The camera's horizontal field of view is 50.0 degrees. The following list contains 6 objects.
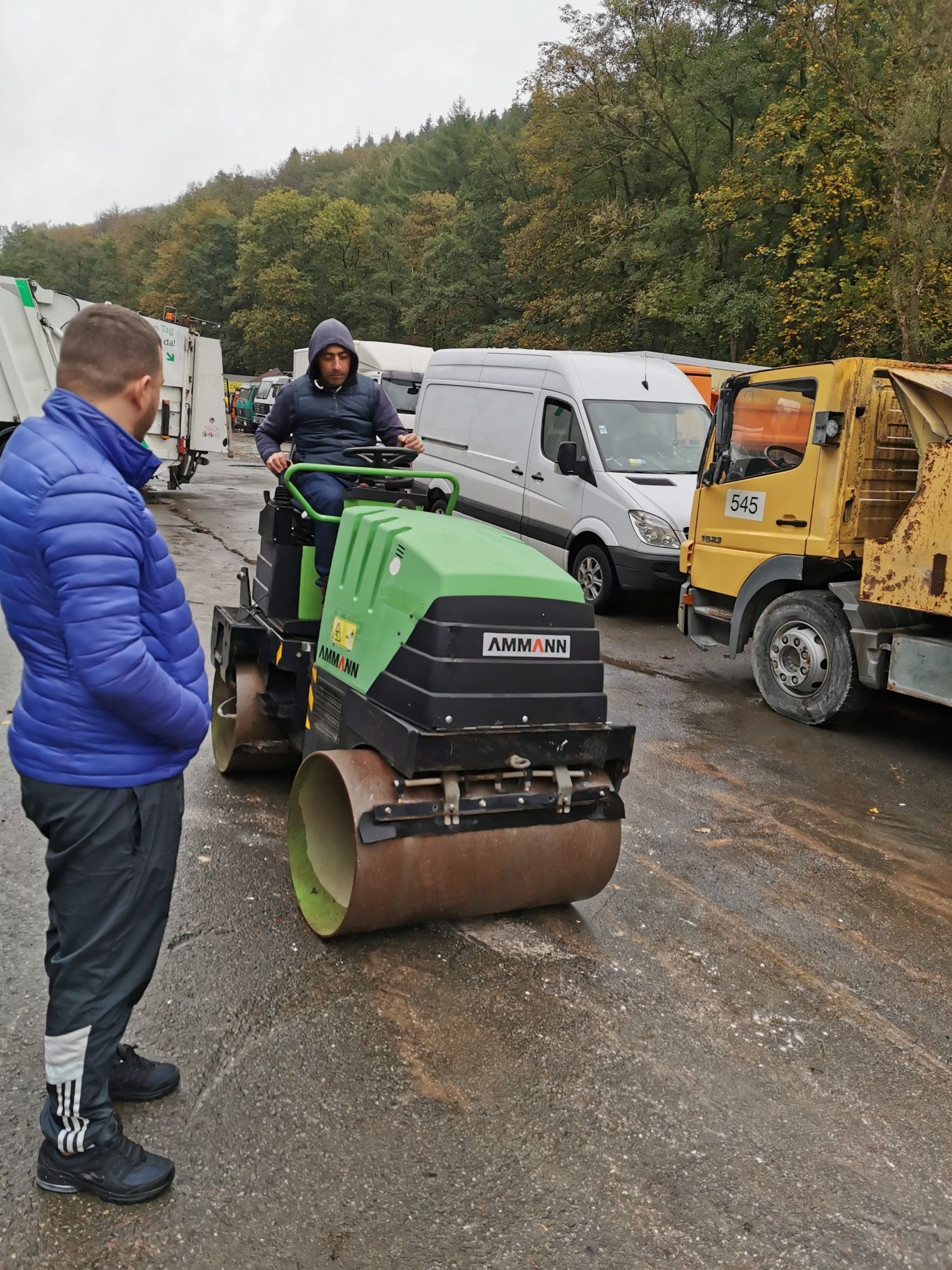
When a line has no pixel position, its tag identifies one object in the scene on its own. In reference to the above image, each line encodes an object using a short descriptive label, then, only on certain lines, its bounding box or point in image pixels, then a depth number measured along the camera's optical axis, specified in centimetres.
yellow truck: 618
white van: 1002
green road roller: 333
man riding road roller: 507
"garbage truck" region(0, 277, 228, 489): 1496
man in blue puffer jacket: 217
